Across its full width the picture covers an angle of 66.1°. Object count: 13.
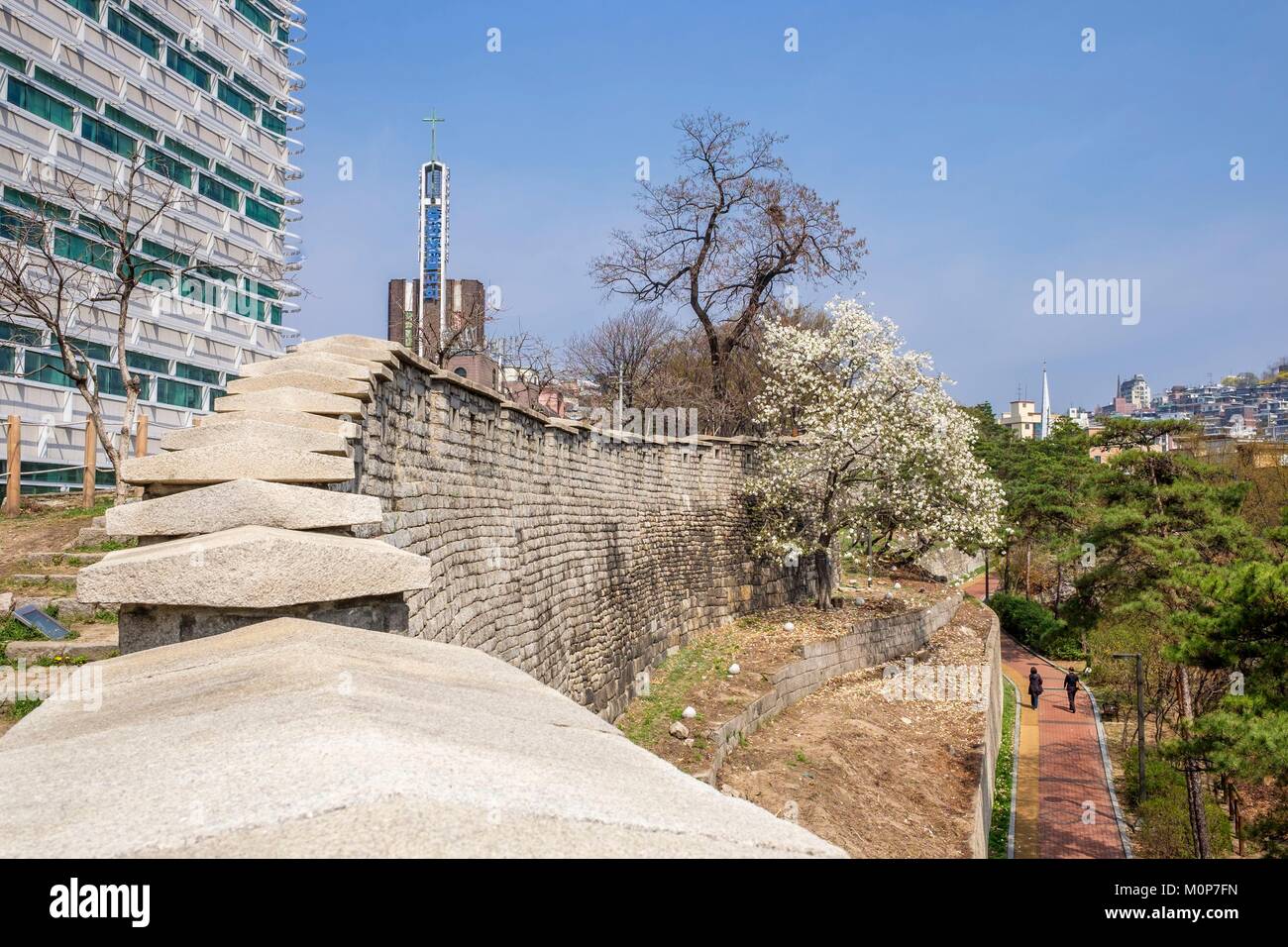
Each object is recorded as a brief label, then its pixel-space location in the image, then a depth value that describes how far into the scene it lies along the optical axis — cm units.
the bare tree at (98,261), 1594
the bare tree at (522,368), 3494
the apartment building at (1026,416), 17549
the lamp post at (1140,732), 2347
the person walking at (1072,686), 3198
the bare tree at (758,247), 2944
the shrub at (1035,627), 4231
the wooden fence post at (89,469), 1781
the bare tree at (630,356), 4097
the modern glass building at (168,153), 3447
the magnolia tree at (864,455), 2514
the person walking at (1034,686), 3219
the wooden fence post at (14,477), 1636
